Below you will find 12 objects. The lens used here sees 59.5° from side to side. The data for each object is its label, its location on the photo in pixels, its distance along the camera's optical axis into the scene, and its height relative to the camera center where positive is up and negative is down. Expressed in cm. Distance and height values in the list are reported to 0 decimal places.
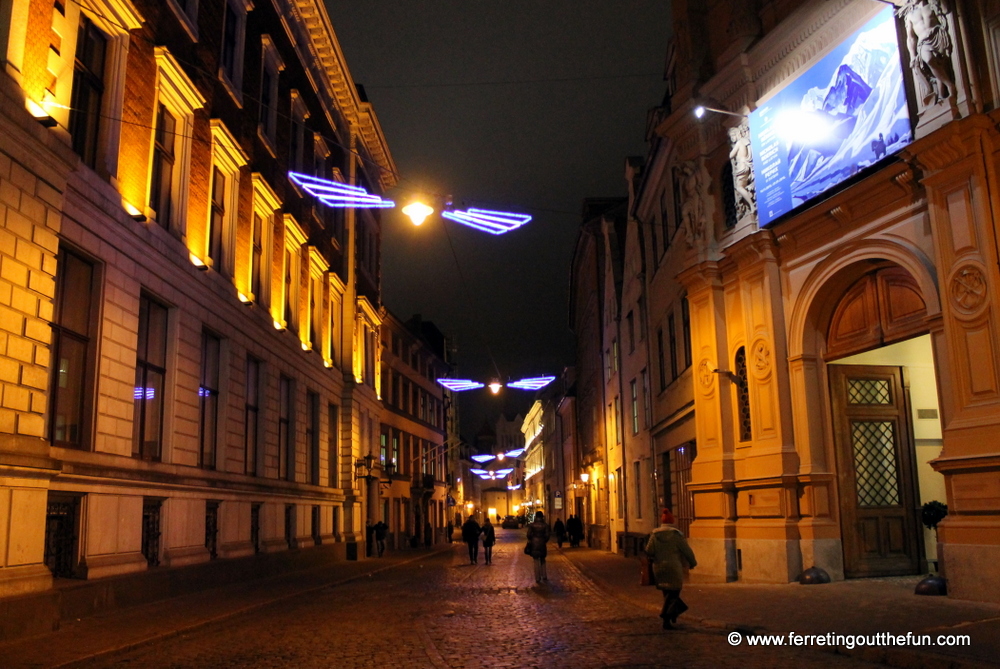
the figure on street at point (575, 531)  4109 -181
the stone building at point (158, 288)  1152 +390
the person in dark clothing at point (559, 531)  4382 -190
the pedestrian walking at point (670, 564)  1094 -91
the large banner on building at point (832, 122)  1334 +607
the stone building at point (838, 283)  1166 +341
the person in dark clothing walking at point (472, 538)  3192 -156
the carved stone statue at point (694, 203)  1880 +617
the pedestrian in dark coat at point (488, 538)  3025 -151
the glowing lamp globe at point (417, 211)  1506 +484
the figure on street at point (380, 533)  3638 -151
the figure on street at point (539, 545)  2062 -123
